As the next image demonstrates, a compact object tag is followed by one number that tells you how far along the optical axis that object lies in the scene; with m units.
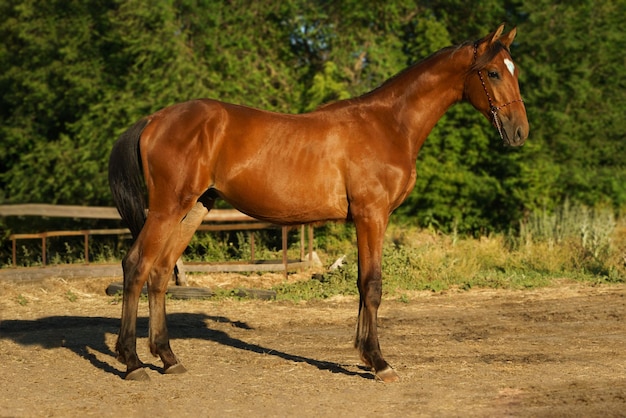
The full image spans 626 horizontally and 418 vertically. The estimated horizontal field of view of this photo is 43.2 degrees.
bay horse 6.33
